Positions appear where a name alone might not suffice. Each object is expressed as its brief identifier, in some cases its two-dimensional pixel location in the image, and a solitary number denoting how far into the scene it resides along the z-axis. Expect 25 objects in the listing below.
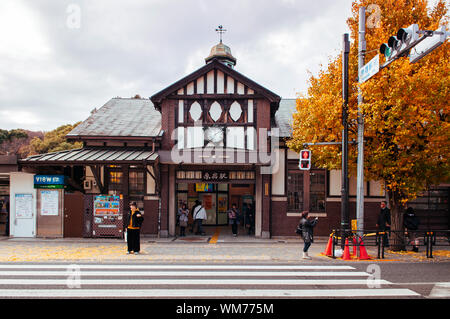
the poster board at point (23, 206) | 14.94
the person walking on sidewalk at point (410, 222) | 13.15
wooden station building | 14.95
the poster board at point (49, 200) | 14.98
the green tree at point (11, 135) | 50.88
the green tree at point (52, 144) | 36.72
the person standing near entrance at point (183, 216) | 15.41
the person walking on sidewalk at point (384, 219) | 13.05
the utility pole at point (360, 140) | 11.39
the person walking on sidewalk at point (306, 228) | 10.86
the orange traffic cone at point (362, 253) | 11.24
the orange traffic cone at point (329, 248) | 11.61
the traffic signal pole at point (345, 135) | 11.58
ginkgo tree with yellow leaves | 10.55
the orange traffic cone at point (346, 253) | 11.19
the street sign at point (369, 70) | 9.81
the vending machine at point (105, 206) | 14.86
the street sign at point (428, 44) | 6.91
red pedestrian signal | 12.03
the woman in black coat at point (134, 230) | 11.77
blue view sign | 14.96
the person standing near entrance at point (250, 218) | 16.47
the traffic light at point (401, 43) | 7.55
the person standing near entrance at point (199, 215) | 15.96
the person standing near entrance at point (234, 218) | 15.86
